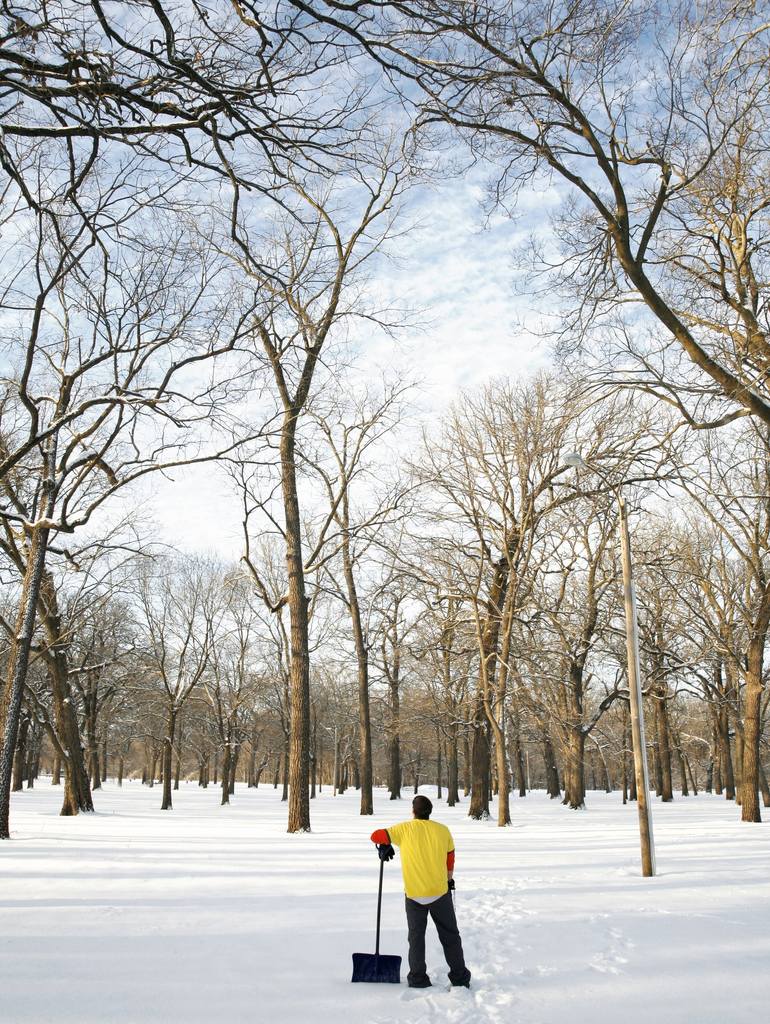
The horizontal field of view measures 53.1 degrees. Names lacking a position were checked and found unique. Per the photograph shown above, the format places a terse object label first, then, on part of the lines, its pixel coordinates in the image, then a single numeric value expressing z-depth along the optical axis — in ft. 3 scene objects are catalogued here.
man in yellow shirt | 18.66
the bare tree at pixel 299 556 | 50.65
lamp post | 35.27
